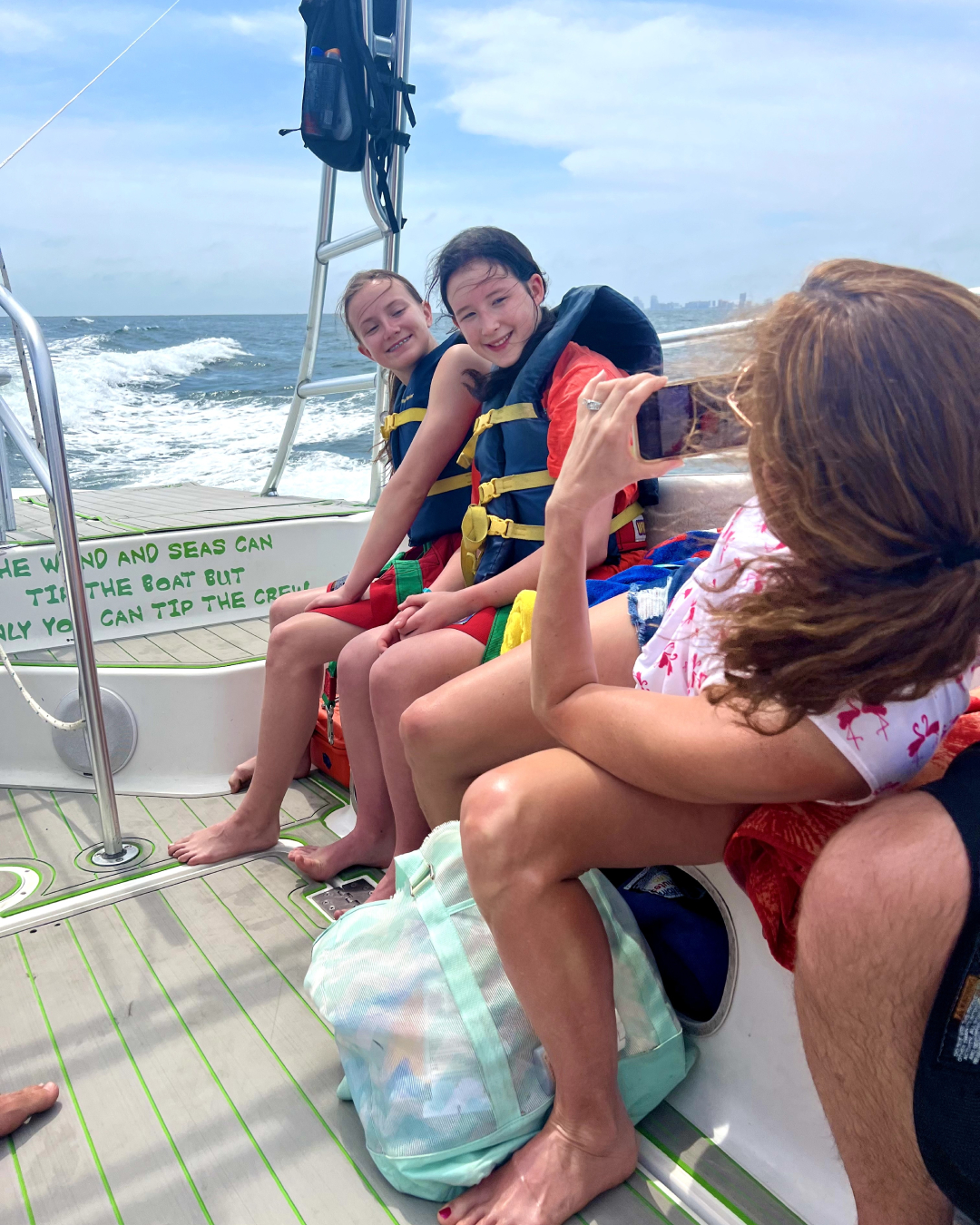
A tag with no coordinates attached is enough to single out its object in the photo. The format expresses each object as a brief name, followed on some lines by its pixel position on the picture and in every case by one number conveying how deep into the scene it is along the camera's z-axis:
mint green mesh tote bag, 1.12
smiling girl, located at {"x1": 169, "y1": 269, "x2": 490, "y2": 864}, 2.00
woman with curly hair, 0.79
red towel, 0.96
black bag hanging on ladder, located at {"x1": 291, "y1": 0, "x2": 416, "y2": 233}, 2.86
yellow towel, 1.49
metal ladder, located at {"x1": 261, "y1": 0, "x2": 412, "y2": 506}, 2.95
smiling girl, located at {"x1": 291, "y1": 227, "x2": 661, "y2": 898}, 1.73
